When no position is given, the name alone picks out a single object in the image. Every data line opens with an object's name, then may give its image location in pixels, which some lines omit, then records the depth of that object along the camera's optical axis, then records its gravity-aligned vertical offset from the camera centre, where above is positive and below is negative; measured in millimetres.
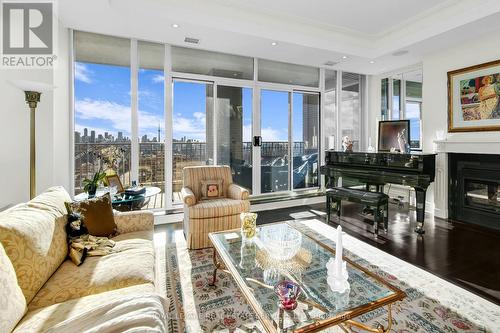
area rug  1798 -1069
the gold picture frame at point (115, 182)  3414 -214
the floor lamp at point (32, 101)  2490 +632
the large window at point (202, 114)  3965 +918
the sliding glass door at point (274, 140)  5160 +499
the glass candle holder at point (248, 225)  2367 -540
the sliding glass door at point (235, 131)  4754 +629
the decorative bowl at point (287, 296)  1321 -662
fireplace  3668 -359
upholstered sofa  1209 -649
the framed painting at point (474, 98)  3662 +974
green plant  2814 -185
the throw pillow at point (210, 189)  3645 -336
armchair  3078 -532
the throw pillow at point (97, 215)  2105 -401
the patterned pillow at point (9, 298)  1104 -590
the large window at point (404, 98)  5160 +1379
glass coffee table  1357 -739
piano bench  3520 -493
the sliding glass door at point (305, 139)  5449 +547
